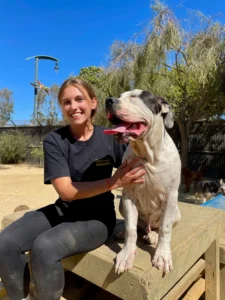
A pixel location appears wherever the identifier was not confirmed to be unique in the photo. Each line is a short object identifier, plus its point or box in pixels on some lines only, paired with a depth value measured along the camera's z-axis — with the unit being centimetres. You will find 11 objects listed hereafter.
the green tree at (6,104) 3325
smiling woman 163
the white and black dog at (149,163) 155
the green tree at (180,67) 725
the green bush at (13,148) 1463
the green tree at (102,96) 912
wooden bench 151
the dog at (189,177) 726
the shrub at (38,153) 1389
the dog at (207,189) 580
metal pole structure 1924
